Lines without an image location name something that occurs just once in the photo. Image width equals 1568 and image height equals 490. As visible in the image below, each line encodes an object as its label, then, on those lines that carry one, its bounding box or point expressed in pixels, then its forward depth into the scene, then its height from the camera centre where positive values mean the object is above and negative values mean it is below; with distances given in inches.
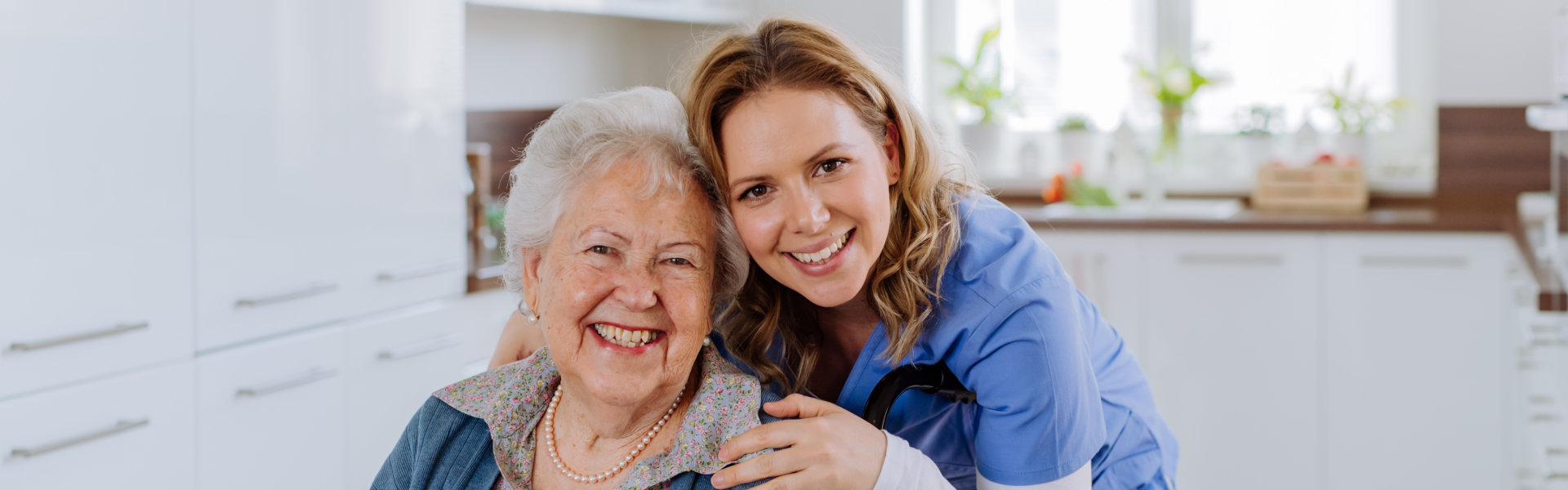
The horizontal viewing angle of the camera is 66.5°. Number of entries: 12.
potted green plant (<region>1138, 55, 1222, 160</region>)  156.9 +16.6
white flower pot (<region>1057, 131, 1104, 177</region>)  167.6 +9.8
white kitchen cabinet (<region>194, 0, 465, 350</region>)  82.5 +4.6
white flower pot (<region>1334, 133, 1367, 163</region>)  153.5 +8.9
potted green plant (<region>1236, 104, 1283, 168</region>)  158.9 +11.0
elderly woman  50.1 -4.3
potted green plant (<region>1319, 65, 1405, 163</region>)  153.6 +13.7
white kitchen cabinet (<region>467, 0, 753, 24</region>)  128.7 +26.2
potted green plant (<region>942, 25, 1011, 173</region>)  170.2 +16.3
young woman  50.1 -2.8
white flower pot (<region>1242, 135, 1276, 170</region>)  158.9 +9.0
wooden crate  146.7 +3.5
